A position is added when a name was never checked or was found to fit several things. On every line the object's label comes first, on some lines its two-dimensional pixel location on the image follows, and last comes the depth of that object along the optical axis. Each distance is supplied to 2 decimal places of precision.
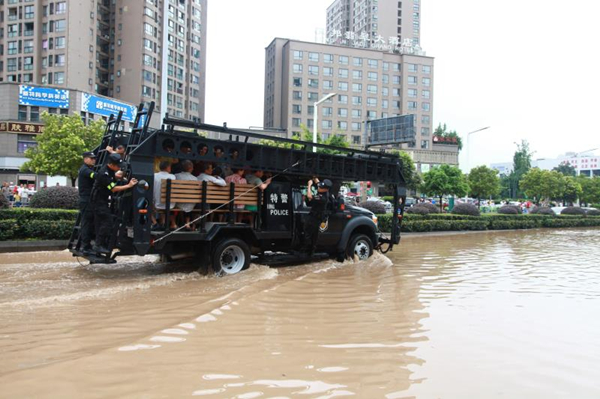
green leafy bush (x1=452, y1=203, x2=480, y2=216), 27.41
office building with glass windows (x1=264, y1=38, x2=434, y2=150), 86.31
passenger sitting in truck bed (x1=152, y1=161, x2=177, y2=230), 8.38
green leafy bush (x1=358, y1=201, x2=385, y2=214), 21.84
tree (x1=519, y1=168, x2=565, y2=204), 50.66
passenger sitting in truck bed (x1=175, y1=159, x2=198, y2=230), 8.71
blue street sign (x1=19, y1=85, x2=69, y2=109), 53.94
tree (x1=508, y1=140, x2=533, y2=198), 91.12
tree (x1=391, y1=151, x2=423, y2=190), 57.75
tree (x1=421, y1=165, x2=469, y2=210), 39.81
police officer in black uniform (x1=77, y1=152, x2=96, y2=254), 8.38
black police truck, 8.10
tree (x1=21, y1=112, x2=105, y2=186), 34.84
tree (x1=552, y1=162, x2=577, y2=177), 99.25
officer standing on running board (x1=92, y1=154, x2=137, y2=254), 8.07
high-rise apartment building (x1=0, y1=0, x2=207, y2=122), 62.19
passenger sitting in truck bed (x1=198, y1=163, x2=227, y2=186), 8.97
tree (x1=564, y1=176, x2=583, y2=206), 55.87
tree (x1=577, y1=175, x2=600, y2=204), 60.80
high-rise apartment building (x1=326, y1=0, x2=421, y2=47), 105.69
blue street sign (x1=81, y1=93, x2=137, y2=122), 57.17
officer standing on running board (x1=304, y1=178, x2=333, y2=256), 10.17
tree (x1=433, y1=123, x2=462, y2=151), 100.97
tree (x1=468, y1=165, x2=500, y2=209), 47.16
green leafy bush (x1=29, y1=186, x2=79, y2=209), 14.57
